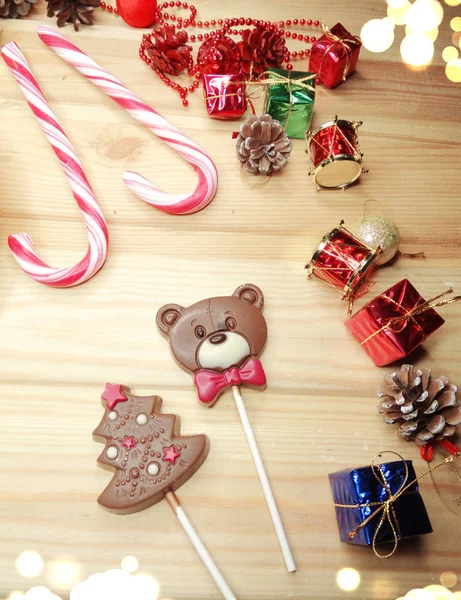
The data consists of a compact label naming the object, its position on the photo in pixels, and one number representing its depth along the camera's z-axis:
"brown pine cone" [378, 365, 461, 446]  0.33
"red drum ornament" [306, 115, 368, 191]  0.38
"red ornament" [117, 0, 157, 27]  0.42
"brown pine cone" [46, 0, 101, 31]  0.43
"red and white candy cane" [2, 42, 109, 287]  0.36
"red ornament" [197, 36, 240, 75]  0.41
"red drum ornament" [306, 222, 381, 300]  0.35
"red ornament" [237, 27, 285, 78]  0.41
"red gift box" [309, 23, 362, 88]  0.41
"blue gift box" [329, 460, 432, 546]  0.31
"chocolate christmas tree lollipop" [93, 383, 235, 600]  0.31
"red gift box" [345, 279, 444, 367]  0.34
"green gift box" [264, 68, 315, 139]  0.39
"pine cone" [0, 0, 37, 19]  0.43
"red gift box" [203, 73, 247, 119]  0.40
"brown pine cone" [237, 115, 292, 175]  0.38
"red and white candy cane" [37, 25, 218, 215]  0.38
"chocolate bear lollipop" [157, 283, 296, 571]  0.34
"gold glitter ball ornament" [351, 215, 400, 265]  0.37
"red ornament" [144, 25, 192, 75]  0.41
